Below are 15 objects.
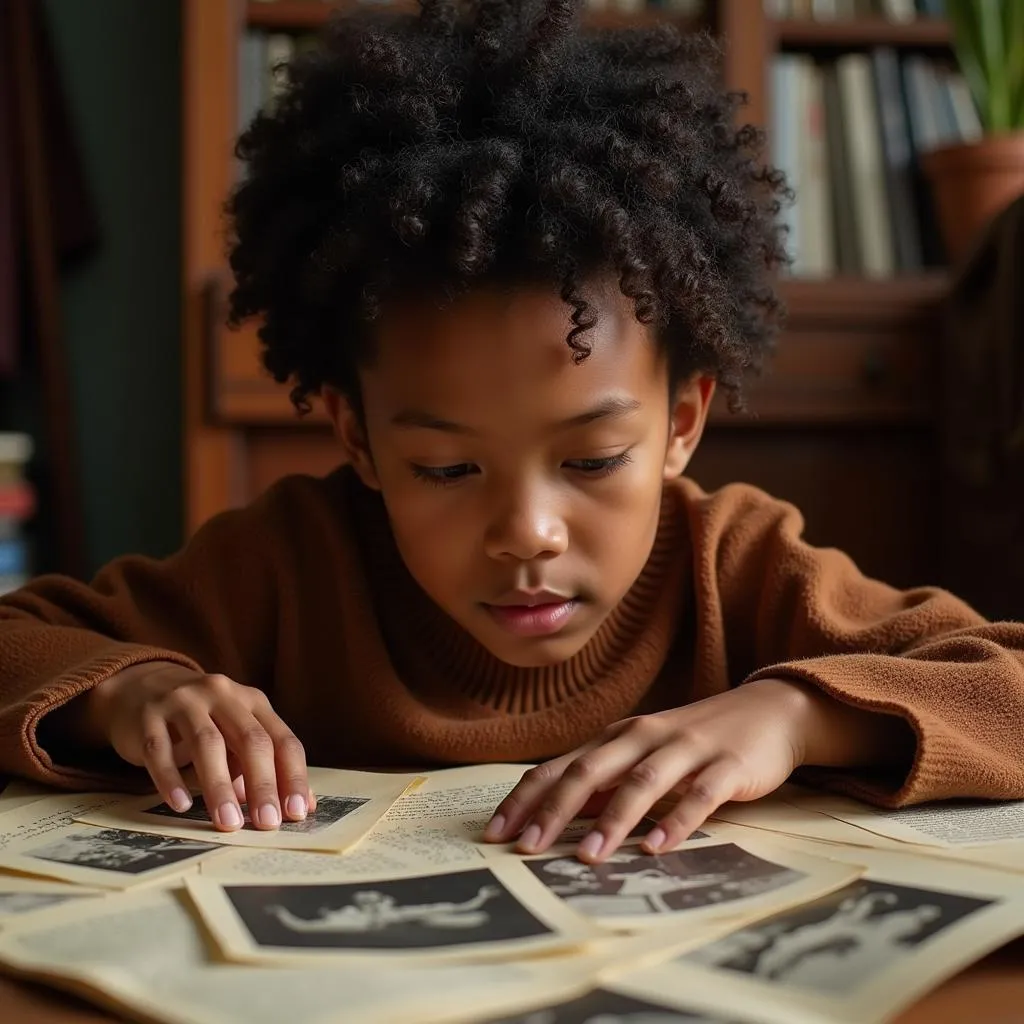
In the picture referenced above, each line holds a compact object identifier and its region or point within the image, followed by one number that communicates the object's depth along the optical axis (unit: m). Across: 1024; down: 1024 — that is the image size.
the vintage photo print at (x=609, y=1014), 0.40
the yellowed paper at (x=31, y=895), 0.53
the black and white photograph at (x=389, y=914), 0.47
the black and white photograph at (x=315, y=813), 0.65
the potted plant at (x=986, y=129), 1.84
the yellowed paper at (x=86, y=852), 0.57
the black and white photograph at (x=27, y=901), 0.53
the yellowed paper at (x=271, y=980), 0.41
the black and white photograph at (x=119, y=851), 0.58
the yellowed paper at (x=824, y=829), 0.58
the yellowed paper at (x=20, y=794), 0.73
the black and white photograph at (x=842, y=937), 0.44
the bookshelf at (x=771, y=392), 1.81
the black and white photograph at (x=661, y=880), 0.51
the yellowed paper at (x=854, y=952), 0.42
